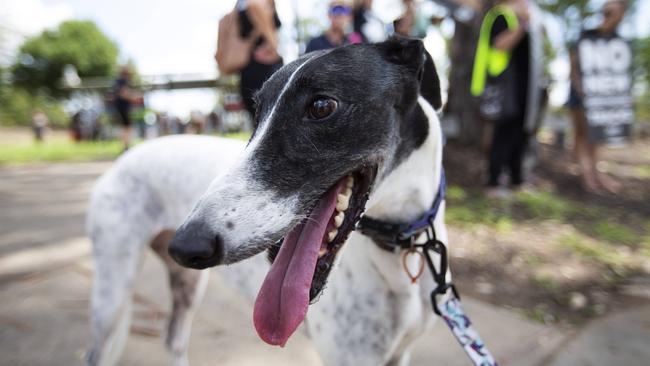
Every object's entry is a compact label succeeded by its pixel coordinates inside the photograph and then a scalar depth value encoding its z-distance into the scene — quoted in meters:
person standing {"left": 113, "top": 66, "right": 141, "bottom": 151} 9.41
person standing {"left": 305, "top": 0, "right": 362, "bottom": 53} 3.41
